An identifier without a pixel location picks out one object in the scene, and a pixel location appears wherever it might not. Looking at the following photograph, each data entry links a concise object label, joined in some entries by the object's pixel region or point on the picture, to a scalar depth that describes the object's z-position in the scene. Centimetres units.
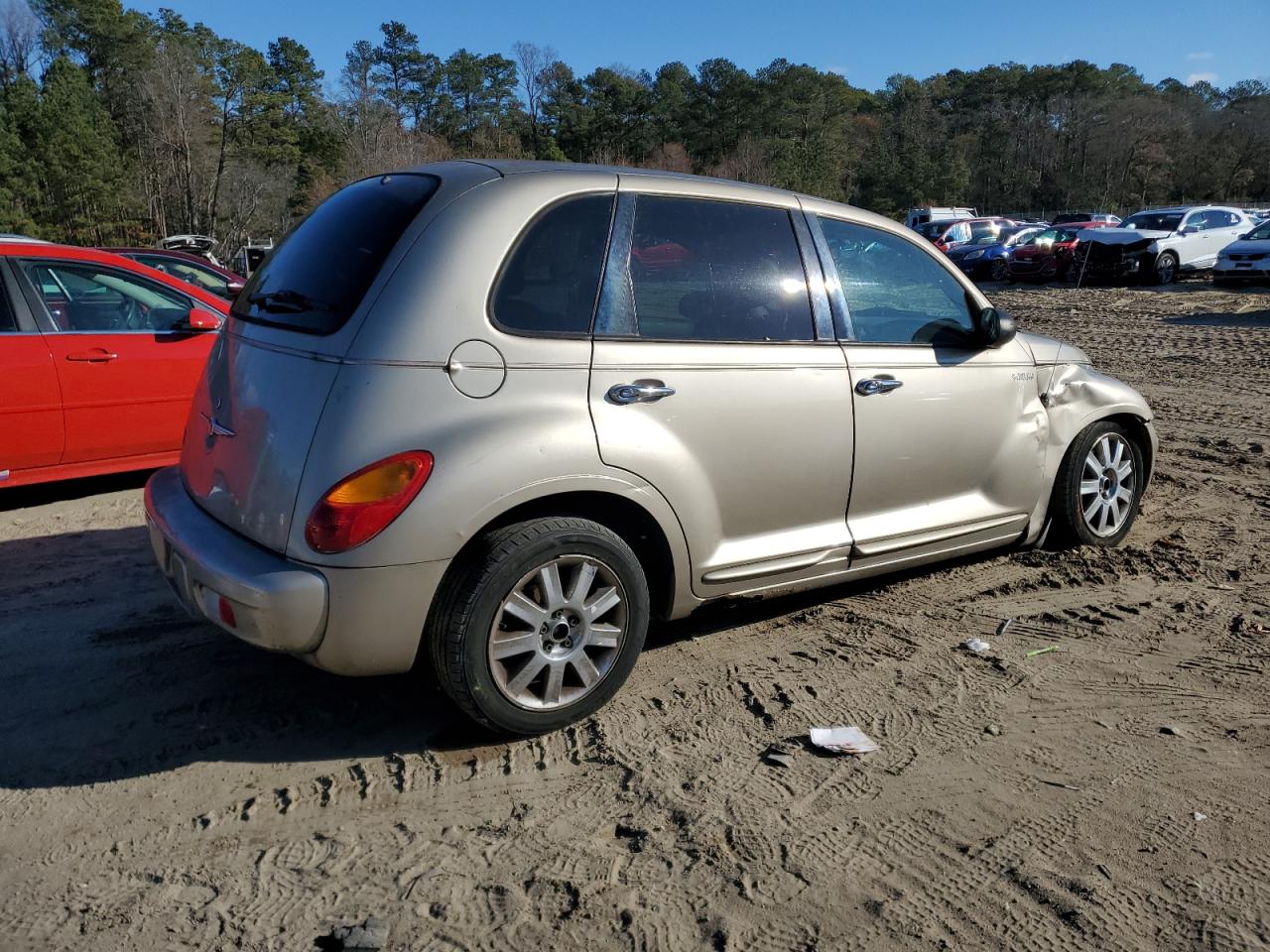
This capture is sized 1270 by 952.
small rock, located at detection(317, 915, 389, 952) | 247
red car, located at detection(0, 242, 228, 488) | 596
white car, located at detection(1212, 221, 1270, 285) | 2022
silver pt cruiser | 308
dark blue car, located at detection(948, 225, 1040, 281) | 2761
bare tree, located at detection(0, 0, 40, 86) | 6288
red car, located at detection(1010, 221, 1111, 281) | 2517
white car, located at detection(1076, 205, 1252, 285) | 2270
